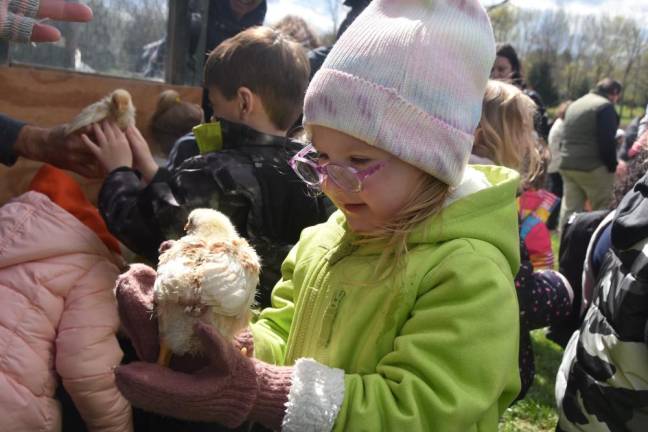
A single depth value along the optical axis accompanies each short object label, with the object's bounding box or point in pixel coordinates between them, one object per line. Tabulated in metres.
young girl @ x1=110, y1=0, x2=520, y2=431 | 1.23
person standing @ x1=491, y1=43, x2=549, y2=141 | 5.59
